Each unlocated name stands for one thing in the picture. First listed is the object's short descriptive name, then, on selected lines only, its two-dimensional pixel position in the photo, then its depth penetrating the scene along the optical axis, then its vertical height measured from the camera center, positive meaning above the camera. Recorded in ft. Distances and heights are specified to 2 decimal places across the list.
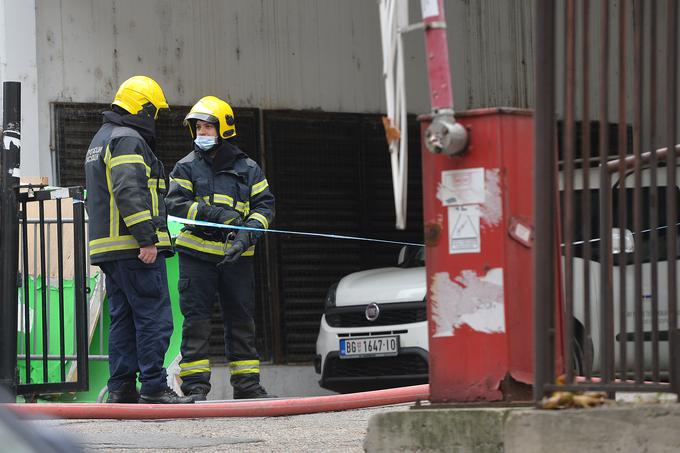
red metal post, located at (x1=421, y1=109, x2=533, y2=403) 32.55 -0.69
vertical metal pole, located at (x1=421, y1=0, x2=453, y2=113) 32.32 +1.67
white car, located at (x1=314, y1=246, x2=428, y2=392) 69.10 -3.27
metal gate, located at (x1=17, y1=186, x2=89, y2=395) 58.75 -1.95
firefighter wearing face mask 60.59 -0.80
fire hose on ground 50.70 -3.72
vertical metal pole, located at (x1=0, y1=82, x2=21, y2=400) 57.31 -0.63
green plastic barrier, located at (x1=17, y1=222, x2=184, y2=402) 63.87 -2.94
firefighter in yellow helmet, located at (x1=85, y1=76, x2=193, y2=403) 56.34 -0.70
